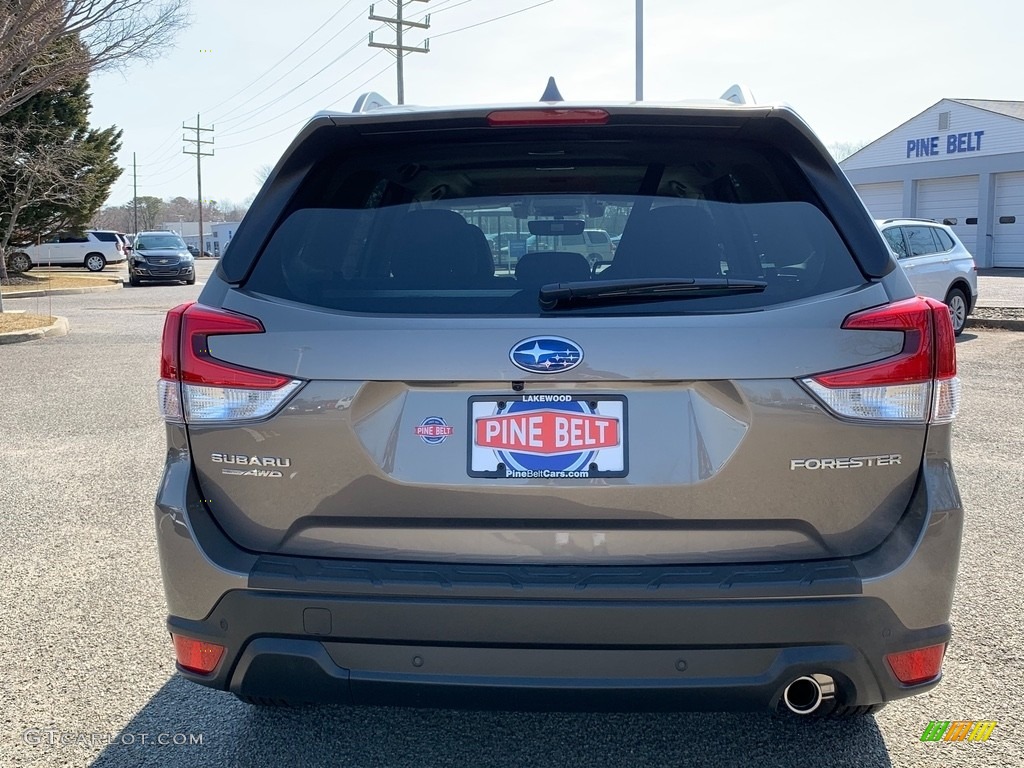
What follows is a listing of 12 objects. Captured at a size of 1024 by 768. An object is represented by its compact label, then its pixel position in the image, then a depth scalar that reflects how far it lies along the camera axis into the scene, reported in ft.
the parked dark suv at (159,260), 102.06
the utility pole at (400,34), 134.10
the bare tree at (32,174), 91.86
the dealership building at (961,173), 115.55
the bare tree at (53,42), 54.65
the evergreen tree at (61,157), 96.37
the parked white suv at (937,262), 44.47
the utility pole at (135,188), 335.71
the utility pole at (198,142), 272.31
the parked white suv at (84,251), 136.98
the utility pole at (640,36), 85.71
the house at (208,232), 316.19
